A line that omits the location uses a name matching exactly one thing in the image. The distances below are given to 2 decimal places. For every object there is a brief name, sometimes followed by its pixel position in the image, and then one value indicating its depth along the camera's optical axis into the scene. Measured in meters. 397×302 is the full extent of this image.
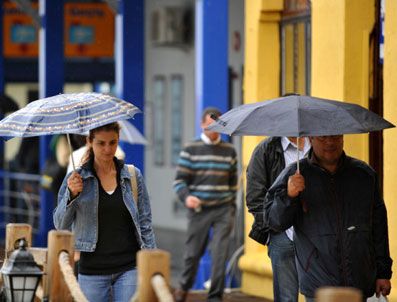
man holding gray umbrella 15.45
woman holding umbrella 16.22
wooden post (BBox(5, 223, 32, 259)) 16.09
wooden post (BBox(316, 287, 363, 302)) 9.96
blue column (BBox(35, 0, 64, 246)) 35.75
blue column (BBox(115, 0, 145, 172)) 30.97
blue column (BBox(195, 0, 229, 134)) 29.81
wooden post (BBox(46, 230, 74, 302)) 14.45
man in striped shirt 27.03
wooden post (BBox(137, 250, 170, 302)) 12.03
